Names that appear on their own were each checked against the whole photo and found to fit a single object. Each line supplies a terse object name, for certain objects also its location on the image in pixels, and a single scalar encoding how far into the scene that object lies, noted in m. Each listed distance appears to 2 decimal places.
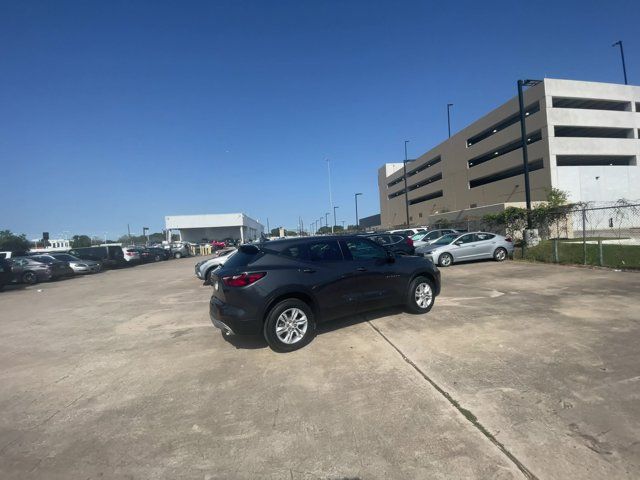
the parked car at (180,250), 39.03
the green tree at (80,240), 101.39
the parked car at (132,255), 26.02
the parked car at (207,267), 12.98
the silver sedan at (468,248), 14.05
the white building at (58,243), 94.50
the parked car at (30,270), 17.35
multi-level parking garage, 34.00
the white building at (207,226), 68.19
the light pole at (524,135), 16.30
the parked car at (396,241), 14.33
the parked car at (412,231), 21.67
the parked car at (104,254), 23.09
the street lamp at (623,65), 44.84
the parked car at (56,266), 18.39
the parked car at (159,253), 32.50
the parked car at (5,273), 14.63
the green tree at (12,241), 69.74
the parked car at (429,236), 18.36
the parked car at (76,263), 20.03
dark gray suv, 4.70
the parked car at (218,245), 47.49
